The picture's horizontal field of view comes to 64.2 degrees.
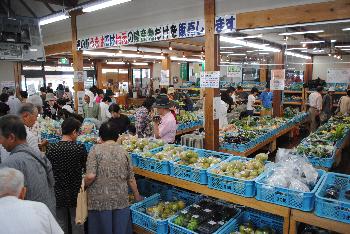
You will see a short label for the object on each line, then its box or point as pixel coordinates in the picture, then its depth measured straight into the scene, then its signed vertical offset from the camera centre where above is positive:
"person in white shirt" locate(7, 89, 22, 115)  9.38 -0.46
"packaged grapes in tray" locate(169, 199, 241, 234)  3.52 -1.73
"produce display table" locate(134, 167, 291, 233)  3.02 -1.32
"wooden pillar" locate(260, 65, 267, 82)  19.36 +0.93
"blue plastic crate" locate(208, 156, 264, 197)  3.25 -1.16
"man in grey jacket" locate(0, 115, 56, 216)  2.83 -0.71
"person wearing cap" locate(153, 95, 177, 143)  5.58 -0.68
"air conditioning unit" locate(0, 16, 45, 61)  7.99 +1.51
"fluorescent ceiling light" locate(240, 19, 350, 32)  4.47 +1.10
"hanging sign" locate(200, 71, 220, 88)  5.81 +0.20
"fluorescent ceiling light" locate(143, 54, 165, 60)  17.35 +2.05
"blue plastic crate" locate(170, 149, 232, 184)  3.68 -1.16
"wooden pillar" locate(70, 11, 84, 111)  9.34 +1.18
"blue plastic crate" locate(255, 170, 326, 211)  2.87 -1.15
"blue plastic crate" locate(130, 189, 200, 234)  3.72 -1.79
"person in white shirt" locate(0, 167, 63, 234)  1.93 -0.87
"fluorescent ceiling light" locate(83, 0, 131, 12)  5.94 +1.91
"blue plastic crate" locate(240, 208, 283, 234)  3.60 -1.74
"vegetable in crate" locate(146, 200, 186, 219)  4.02 -1.77
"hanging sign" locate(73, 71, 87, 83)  9.84 +0.43
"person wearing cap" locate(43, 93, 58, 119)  10.64 -0.69
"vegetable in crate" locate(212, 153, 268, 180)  3.44 -1.03
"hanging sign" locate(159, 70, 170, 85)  12.86 +0.54
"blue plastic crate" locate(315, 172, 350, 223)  2.66 -1.16
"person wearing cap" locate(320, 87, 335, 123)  12.16 -0.83
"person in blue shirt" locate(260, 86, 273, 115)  13.03 -0.59
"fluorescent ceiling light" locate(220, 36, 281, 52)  9.39 +1.78
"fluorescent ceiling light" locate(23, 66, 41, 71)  19.09 +1.50
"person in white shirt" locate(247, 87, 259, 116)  12.28 -0.71
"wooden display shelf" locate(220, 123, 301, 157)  6.29 -1.49
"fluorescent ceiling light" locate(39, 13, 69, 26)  7.60 +2.03
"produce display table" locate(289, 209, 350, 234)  2.66 -1.33
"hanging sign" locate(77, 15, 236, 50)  5.69 +1.40
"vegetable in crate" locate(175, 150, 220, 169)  3.97 -1.03
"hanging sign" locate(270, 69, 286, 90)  10.25 +0.34
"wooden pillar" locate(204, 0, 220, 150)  5.81 +0.48
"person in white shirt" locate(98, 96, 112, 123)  8.34 -0.71
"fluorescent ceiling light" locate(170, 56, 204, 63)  21.94 +2.26
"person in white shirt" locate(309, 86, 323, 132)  11.84 -0.68
